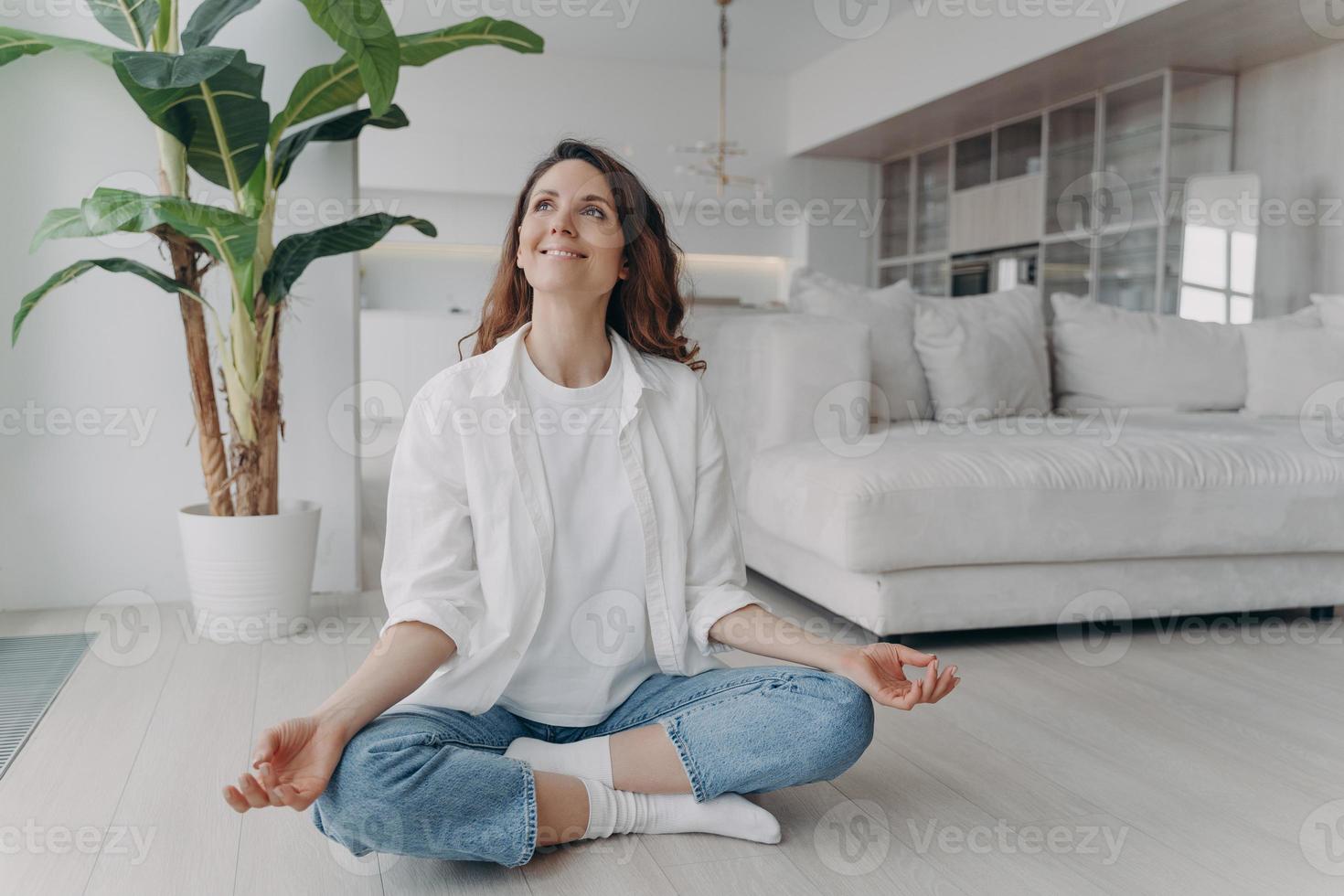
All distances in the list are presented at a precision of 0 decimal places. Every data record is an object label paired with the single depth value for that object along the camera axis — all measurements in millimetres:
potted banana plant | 2398
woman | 1341
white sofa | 2457
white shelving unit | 5898
